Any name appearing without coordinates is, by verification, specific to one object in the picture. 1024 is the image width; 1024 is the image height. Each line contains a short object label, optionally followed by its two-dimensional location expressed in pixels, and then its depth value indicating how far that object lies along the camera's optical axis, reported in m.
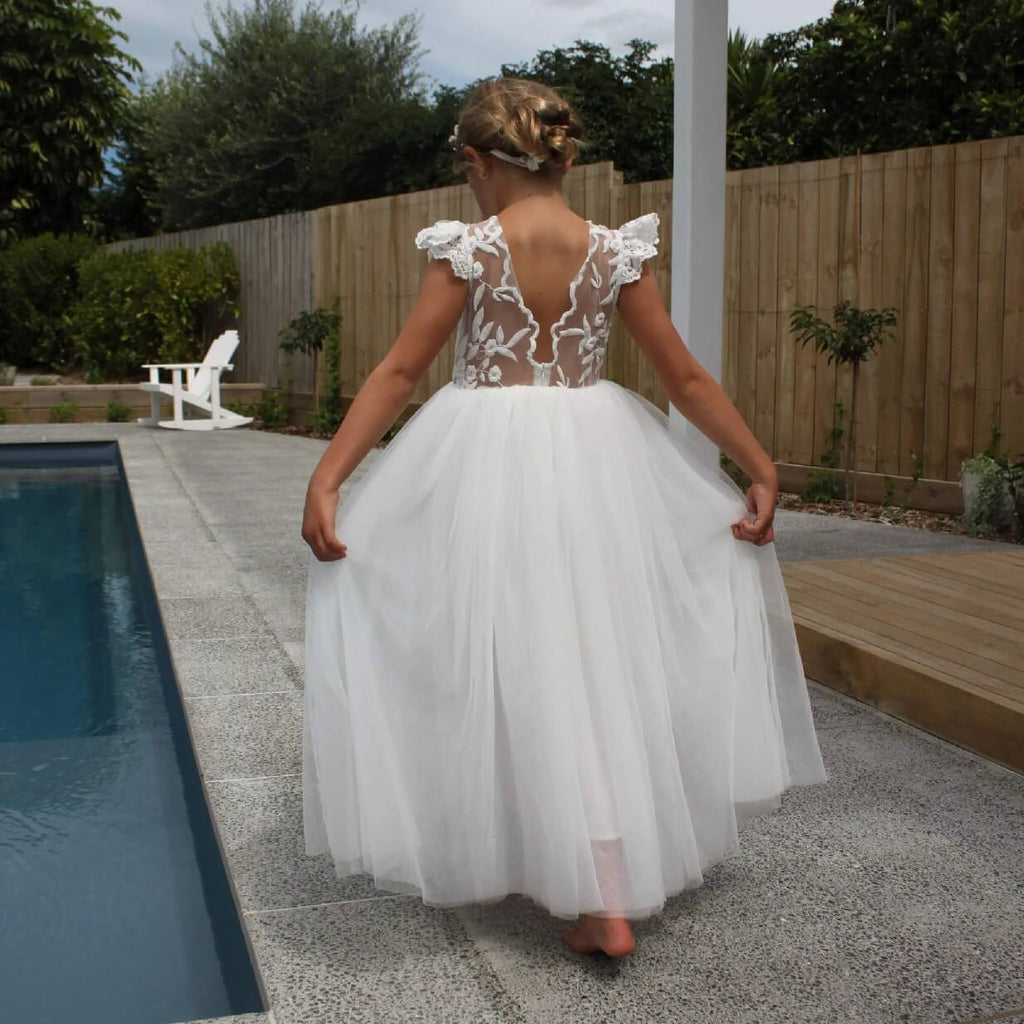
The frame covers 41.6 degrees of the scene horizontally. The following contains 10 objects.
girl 1.96
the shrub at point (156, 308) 14.65
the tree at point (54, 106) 21.84
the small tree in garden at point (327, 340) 11.85
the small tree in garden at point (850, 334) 6.36
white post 4.00
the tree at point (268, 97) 24.91
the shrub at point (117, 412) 13.29
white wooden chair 12.22
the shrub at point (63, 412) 13.07
